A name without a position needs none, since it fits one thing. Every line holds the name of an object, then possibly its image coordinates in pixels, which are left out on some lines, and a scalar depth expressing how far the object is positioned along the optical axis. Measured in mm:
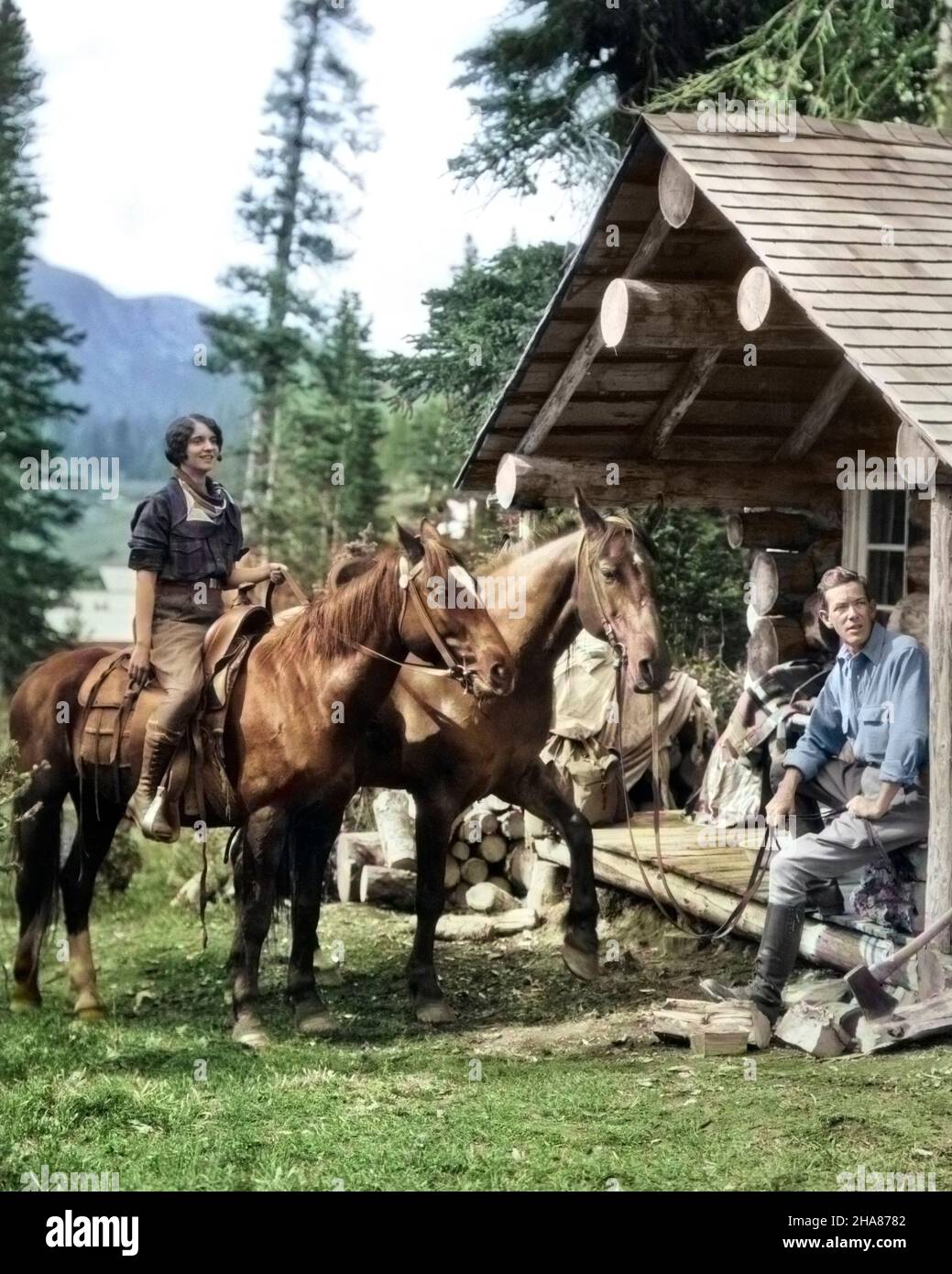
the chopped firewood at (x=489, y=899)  10102
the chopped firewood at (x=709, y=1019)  6828
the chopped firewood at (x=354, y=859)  10625
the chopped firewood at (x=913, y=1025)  6461
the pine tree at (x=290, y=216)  20828
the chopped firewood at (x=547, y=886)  9859
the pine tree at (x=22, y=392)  17359
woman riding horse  7375
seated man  6652
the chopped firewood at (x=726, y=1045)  6805
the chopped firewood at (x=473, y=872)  10375
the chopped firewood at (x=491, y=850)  10422
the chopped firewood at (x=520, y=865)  10336
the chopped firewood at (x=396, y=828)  10406
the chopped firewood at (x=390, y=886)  10305
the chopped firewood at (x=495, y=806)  10422
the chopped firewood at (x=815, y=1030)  6645
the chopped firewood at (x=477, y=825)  10398
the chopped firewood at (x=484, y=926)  9523
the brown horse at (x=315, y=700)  7047
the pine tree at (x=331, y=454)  19188
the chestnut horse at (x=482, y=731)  7648
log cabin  6773
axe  6605
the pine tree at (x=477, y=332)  16094
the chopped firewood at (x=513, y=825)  10445
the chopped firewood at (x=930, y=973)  6566
